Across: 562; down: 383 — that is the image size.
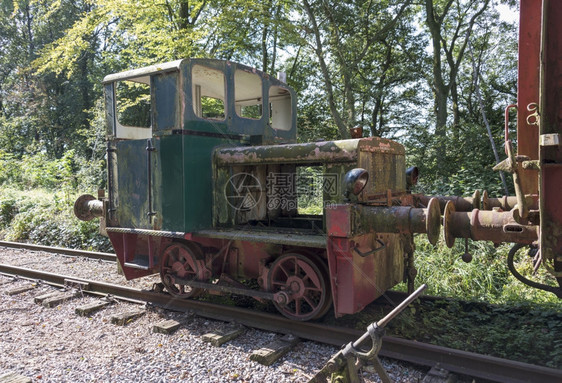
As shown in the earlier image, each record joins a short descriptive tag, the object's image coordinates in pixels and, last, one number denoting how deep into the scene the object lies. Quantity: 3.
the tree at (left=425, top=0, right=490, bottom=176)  12.52
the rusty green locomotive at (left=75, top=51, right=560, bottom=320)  4.16
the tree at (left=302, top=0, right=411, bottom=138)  14.05
